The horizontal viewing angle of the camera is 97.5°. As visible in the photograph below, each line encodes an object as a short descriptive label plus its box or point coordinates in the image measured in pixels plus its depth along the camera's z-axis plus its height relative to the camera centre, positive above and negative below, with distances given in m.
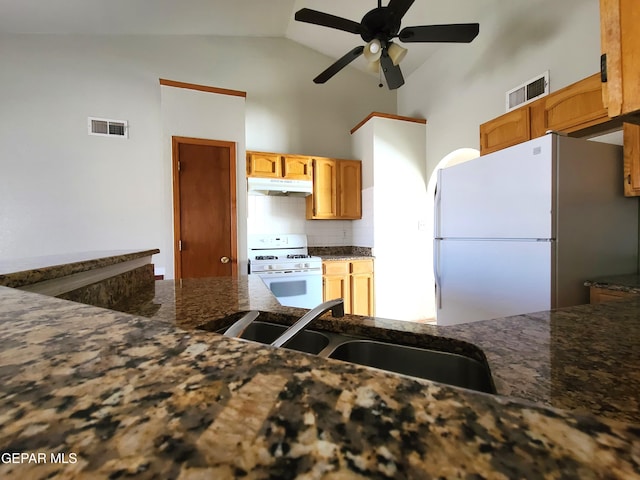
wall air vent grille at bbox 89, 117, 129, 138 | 3.02 +1.23
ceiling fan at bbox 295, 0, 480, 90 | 1.95 +1.54
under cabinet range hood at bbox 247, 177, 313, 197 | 3.14 +0.60
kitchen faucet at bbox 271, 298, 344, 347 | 0.66 -0.21
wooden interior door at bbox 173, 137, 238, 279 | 2.71 +0.31
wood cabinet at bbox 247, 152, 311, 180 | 3.26 +0.87
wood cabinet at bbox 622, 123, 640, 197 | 1.58 +0.43
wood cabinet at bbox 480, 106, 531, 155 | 2.06 +0.81
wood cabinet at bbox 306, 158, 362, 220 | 3.53 +0.60
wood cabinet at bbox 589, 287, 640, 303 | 1.42 -0.32
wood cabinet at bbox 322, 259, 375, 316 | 3.28 -0.55
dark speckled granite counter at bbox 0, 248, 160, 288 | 0.75 -0.08
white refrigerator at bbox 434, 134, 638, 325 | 1.49 +0.05
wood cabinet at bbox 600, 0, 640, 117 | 0.80 +0.53
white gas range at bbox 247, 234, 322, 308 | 3.00 -0.42
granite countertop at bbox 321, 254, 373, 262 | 3.27 -0.25
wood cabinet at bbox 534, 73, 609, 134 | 1.68 +0.81
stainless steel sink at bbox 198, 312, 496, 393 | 0.70 -0.33
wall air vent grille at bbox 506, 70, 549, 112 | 2.28 +1.23
